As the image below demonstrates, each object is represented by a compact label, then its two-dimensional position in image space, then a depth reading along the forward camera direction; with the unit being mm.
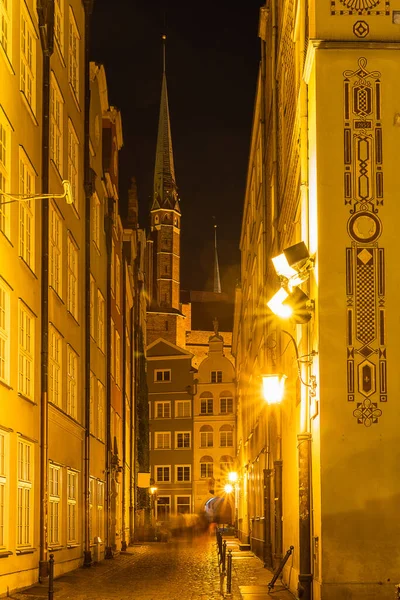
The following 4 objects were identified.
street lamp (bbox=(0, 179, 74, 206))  14000
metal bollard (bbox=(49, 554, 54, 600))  14375
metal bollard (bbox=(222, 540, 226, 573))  21584
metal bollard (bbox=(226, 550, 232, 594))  18531
